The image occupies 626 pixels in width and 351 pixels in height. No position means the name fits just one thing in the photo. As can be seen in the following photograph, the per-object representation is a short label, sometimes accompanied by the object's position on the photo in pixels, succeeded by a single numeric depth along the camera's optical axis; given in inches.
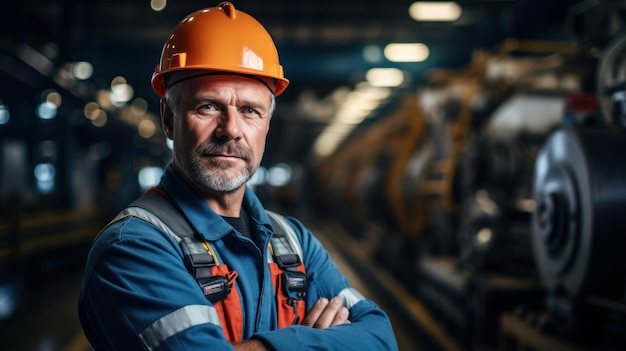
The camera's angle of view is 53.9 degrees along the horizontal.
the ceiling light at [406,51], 425.1
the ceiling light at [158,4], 338.0
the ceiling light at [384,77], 435.5
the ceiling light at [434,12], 349.1
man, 63.2
